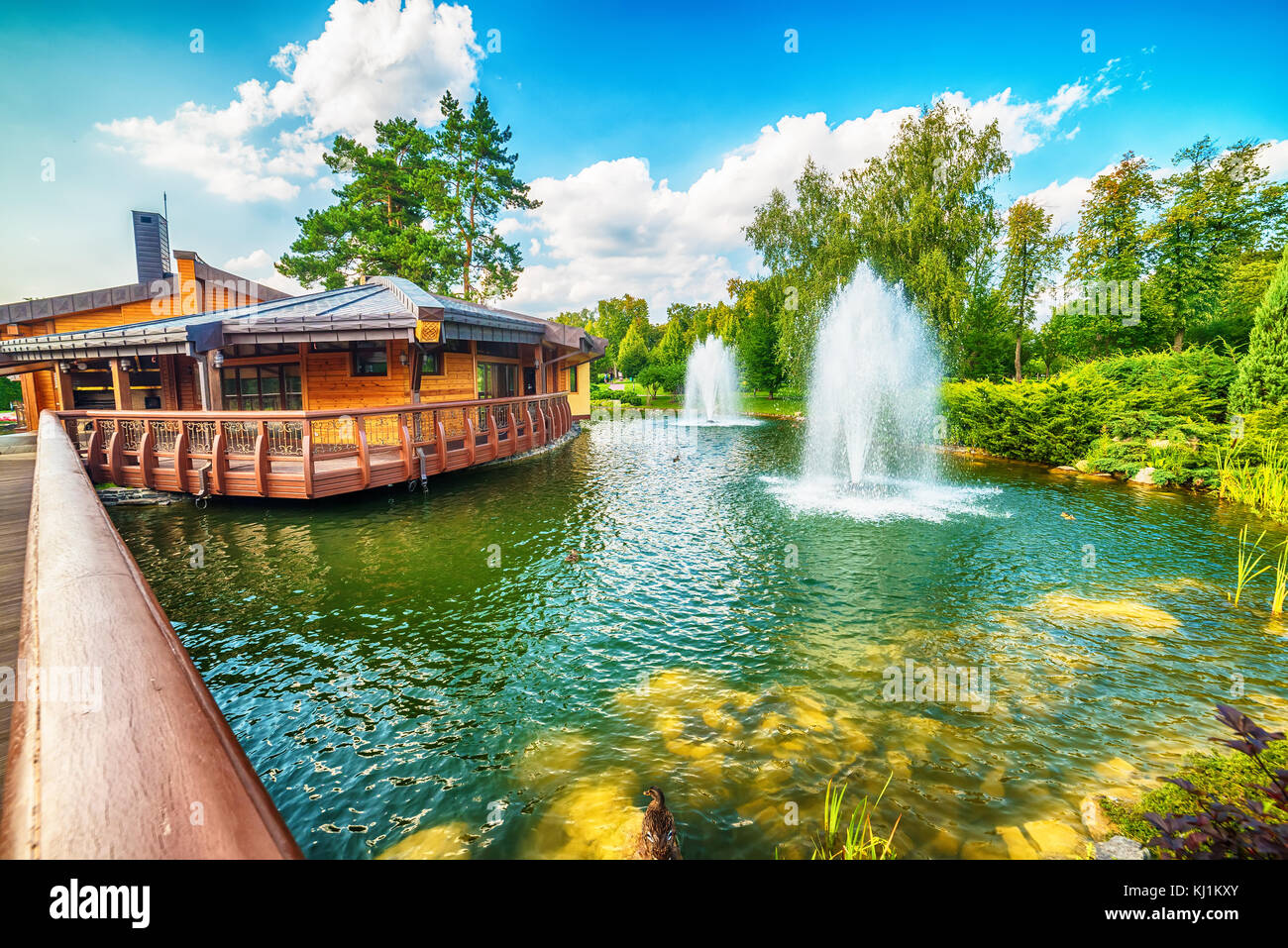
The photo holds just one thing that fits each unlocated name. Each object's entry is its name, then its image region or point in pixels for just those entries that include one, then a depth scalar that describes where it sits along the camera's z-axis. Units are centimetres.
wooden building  1156
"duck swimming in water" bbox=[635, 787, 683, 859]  344
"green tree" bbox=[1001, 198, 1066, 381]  3325
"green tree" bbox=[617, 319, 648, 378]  6575
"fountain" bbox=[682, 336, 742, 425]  4080
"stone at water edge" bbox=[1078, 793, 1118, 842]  360
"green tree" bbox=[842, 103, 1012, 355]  2303
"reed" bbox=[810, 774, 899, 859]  337
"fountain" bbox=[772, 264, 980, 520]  1316
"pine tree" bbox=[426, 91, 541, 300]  3006
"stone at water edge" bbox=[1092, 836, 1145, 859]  336
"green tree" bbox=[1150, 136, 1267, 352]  2653
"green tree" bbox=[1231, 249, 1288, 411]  1234
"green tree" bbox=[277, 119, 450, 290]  2917
